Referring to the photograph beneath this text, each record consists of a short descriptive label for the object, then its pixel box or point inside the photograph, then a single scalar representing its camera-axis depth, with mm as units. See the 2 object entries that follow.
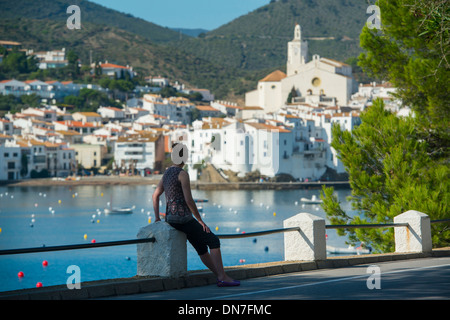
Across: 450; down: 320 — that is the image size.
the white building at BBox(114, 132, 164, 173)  102375
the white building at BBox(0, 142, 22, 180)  95250
